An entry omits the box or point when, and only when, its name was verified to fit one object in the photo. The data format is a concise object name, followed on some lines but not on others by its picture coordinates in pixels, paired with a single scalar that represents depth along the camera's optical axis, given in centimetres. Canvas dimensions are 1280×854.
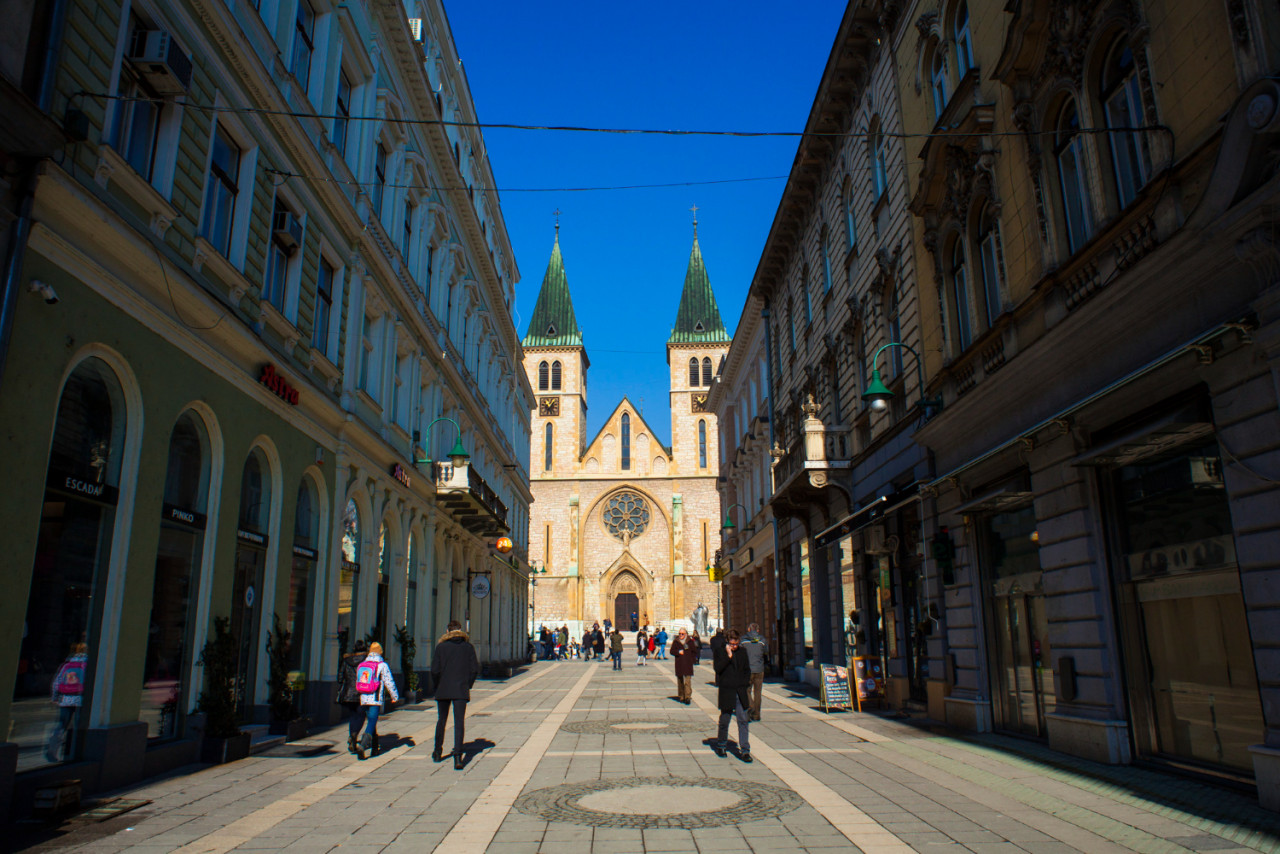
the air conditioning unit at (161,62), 955
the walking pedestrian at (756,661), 1541
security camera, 764
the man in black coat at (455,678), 1051
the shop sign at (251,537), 1230
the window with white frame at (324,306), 1566
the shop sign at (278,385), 1266
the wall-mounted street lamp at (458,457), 2184
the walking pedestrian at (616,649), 3534
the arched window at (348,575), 1664
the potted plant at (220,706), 1056
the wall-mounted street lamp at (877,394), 1346
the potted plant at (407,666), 1944
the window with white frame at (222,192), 1146
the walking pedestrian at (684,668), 1964
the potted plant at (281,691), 1267
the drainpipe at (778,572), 2730
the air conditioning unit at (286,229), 1368
